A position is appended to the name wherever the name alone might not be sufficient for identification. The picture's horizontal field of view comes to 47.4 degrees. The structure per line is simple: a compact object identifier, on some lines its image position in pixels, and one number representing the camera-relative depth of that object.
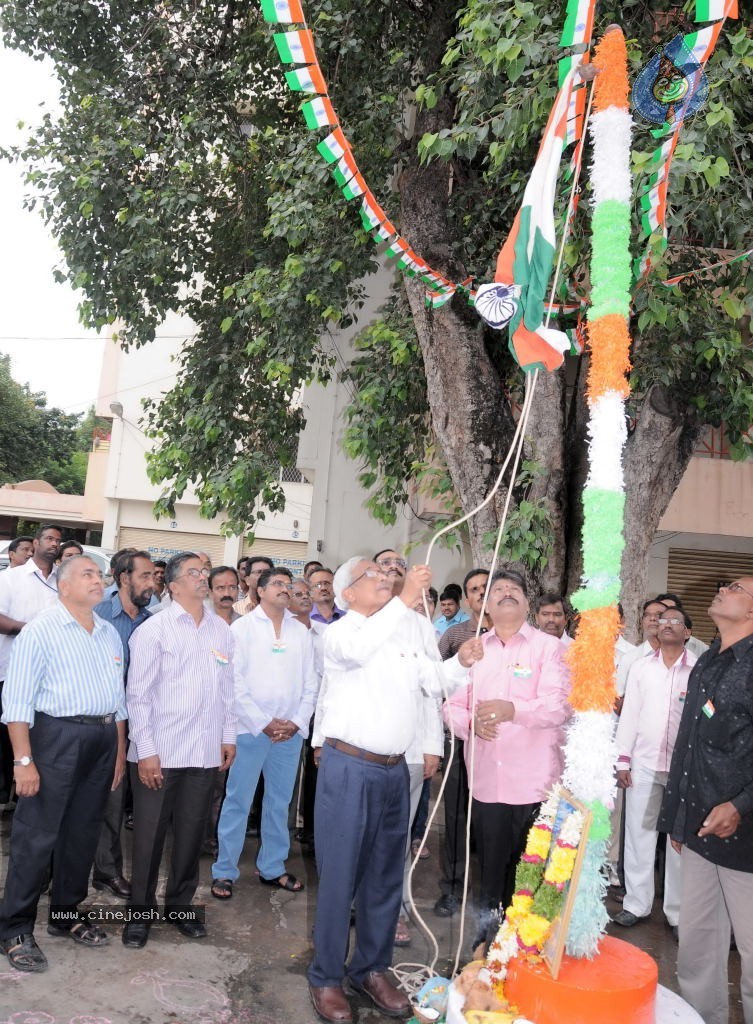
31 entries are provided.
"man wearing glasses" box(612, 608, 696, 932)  5.32
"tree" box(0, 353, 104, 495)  29.73
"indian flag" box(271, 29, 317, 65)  4.47
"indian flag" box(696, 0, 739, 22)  3.83
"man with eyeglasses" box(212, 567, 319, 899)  5.27
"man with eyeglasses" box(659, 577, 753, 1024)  3.50
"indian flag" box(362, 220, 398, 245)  5.75
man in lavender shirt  4.46
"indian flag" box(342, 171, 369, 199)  5.32
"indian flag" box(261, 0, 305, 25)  4.29
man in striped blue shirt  3.99
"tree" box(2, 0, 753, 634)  5.68
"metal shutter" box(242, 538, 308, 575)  25.38
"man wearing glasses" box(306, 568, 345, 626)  7.01
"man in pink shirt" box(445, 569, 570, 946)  4.34
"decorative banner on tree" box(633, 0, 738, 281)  3.97
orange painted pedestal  2.96
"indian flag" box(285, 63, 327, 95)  4.62
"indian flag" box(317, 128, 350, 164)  5.07
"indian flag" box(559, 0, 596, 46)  3.93
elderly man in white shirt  3.75
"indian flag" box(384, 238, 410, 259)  5.98
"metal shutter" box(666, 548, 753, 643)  14.28
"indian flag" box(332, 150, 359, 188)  5.21
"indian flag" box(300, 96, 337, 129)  4.91
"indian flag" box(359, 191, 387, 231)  5.55
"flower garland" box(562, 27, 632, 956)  3.33
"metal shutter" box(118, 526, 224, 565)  25.77
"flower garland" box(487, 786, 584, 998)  3.17
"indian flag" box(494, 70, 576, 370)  3.84
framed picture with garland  3.05
